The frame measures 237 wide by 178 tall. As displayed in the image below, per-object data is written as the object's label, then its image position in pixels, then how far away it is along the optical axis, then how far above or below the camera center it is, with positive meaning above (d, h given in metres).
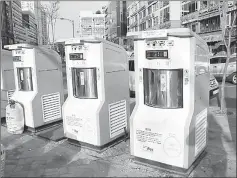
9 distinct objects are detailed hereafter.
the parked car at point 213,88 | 8.55 -0.83
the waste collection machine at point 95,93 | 4.61 -0.50
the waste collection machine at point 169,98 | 3.53 -0.49
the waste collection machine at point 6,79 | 6.97 -0.29
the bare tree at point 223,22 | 6.70 +1.08
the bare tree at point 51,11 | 12.76 +2.97
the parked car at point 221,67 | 13.24 -0.22
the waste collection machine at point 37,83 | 5.87 -0.36
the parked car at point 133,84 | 8.60 -0.72
